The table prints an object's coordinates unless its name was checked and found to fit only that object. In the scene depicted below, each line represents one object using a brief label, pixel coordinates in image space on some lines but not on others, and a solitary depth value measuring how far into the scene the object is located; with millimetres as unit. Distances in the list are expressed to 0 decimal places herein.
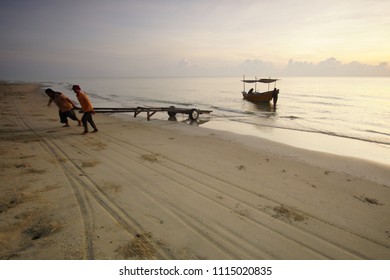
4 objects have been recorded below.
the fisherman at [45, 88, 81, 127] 10367
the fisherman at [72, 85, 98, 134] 8991
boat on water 32344
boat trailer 14528
